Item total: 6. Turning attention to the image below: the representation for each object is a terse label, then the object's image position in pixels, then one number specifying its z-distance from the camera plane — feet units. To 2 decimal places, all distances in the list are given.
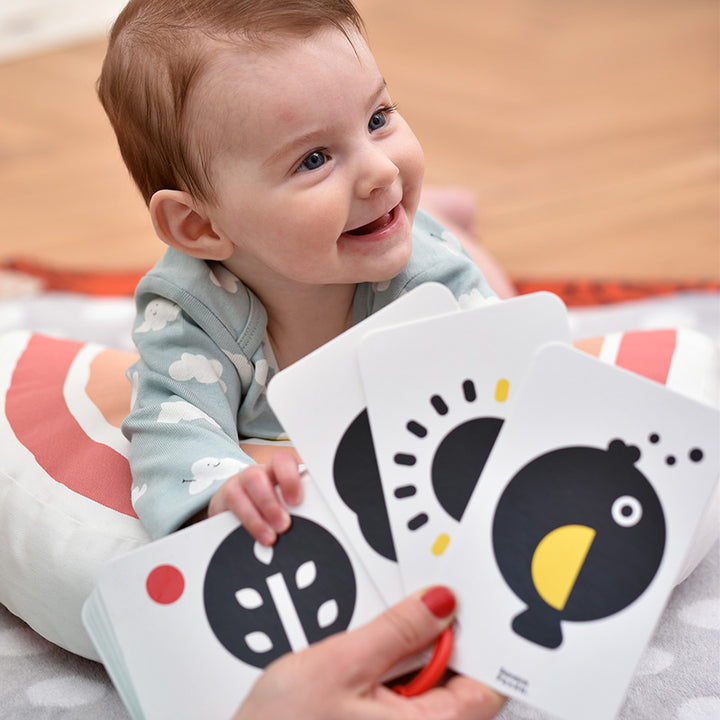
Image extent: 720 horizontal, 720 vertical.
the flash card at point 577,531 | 2.54
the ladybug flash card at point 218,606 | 2.81
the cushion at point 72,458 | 3.42
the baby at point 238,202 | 3.17
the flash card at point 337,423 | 2.89
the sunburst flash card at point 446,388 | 2.83
